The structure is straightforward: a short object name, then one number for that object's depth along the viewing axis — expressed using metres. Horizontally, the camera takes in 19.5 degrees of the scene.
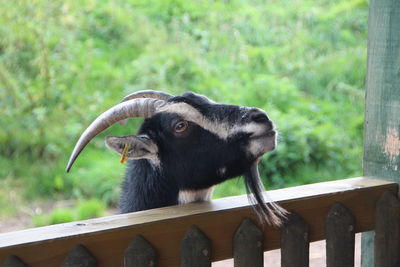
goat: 5.15
